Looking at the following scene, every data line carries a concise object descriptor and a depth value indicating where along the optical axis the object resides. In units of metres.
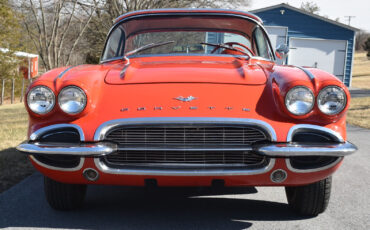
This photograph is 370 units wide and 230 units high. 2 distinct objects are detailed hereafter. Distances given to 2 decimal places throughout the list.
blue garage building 22.56
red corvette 2.89
